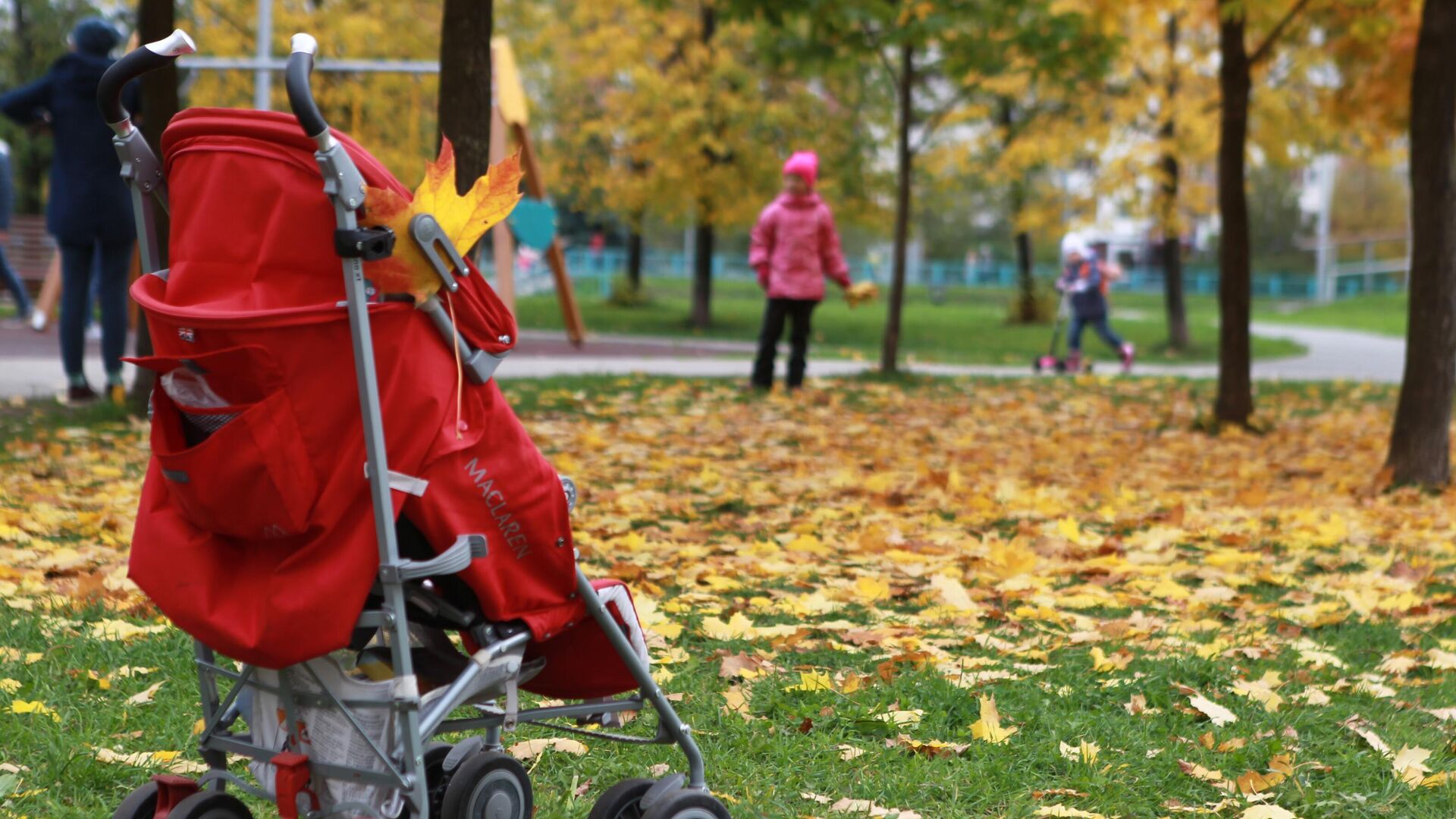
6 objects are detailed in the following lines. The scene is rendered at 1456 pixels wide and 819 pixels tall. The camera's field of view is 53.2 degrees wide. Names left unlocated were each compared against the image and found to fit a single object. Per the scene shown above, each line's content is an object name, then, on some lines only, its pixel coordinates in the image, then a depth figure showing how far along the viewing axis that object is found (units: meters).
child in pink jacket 10.48
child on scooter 15.14
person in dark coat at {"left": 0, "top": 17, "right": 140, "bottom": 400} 7.69
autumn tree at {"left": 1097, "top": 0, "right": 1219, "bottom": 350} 20.48
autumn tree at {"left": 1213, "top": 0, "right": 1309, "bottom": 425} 9.45
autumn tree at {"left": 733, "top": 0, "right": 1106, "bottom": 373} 10.68
